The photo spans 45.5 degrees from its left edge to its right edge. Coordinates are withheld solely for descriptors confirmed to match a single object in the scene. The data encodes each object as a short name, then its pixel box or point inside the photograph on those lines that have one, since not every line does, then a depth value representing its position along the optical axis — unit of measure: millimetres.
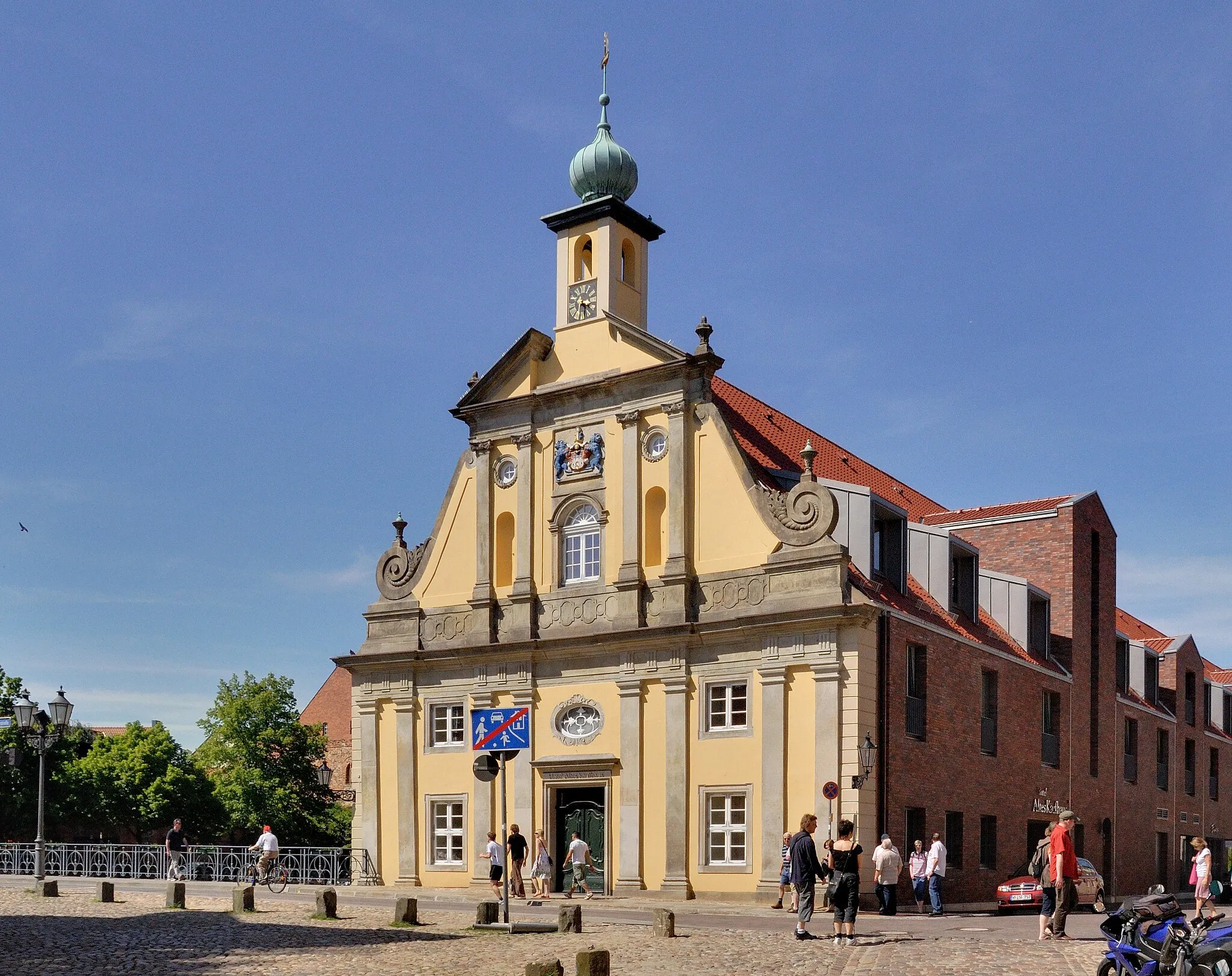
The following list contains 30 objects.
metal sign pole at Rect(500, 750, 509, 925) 21125
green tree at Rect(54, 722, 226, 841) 59844
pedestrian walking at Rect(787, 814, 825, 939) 21125
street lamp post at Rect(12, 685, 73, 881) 31750
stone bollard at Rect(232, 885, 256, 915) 24859
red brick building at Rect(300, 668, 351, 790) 72500
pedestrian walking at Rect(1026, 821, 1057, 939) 21406
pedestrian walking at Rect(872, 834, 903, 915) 28656
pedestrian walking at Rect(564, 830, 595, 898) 32344
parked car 31172
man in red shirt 21188
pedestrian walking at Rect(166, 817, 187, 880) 35656
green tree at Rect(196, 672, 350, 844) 61500
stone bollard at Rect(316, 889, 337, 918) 24125
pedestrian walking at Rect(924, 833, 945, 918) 29688
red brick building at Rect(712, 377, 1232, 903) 33000
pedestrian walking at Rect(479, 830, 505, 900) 31844
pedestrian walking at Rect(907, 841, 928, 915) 30188
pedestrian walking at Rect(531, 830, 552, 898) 32906
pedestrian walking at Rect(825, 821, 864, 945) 20484
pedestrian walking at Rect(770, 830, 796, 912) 27828
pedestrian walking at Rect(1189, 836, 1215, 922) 26578
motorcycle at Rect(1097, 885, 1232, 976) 14117
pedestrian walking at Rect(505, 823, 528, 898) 32281
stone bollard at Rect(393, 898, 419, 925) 22531
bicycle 33719
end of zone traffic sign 21109
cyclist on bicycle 34781
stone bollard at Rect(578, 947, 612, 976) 13773
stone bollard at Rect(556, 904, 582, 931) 21281
